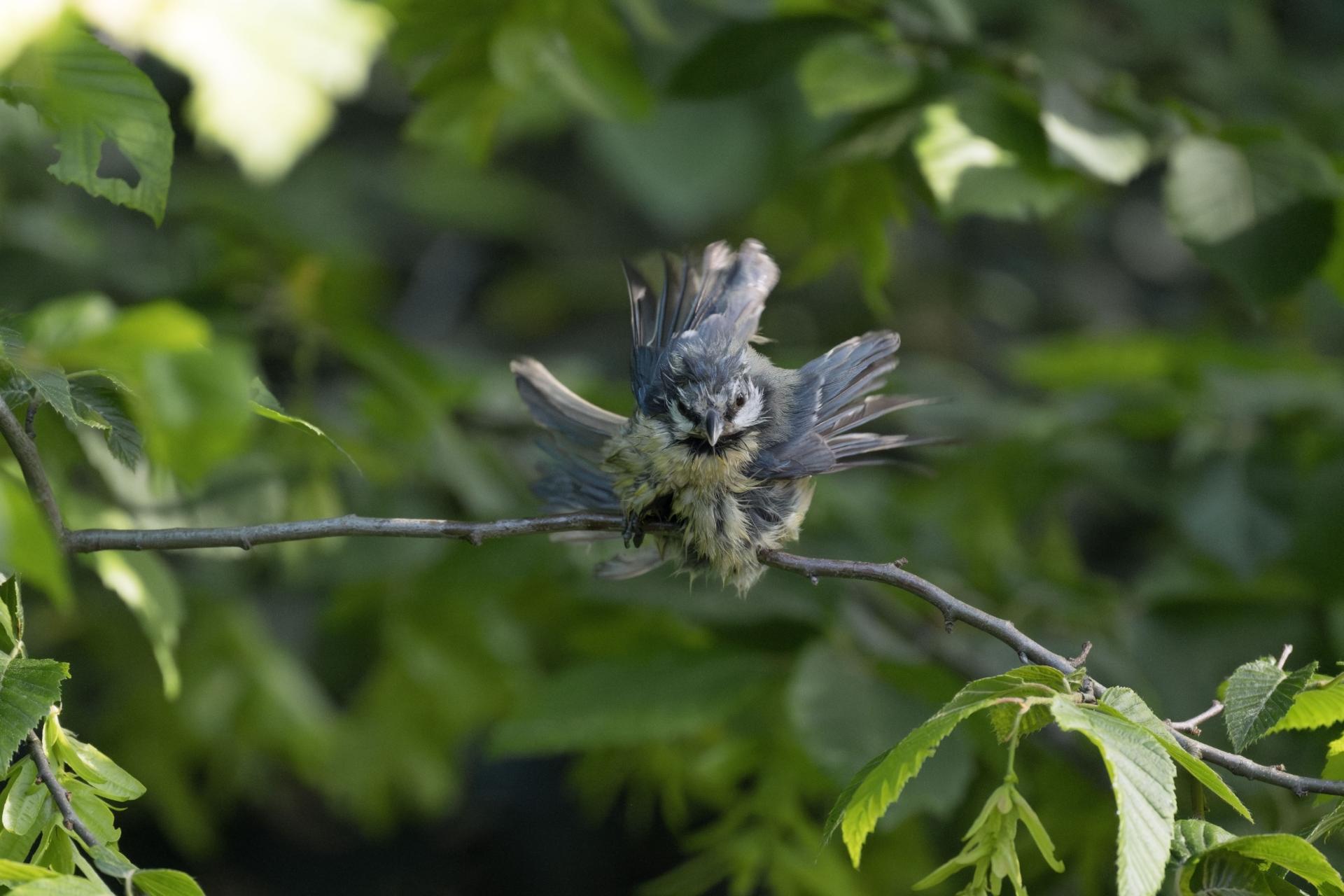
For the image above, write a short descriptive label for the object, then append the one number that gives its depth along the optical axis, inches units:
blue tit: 148.6
